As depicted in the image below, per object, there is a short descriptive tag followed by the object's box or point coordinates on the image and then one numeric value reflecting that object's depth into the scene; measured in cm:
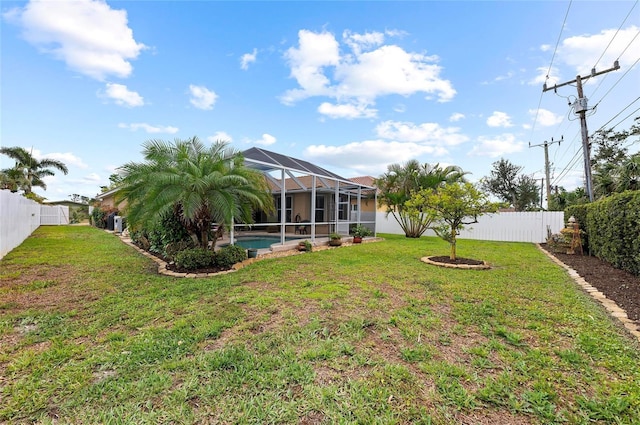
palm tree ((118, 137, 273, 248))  673
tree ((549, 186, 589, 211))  1905
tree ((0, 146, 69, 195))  2320
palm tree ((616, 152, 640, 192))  1127
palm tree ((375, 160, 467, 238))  1644
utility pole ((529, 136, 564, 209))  2438
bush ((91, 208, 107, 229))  2345
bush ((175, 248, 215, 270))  716
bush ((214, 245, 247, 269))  763
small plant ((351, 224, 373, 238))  1501
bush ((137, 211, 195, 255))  835
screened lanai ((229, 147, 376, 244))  1507
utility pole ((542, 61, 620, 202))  1246
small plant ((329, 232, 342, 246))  1292
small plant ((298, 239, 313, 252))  1126
